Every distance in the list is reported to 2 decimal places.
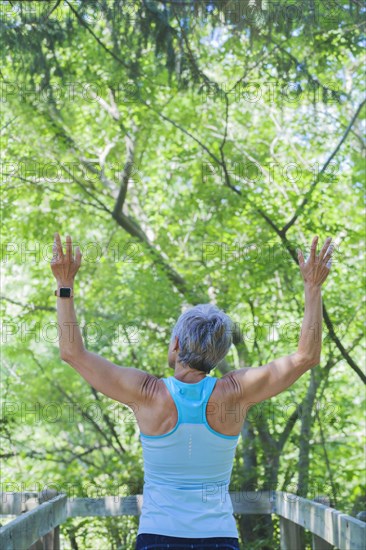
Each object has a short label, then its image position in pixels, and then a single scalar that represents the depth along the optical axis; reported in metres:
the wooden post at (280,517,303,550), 5.10
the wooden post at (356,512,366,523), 3.75
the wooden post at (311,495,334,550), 4.38
